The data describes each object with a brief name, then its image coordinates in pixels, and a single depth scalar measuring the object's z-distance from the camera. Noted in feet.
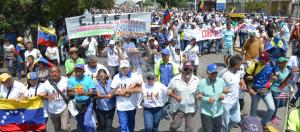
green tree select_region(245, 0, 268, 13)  188.55
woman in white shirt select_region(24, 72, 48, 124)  22.49
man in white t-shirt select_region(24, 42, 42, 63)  40.50
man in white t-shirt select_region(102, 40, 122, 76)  37.35
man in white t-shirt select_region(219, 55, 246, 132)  22.70
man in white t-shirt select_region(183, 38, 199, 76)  38.91
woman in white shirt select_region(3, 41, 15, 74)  48.39
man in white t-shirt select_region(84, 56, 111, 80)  26.13
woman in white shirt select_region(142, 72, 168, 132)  22.65
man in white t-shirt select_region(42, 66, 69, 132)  22.43
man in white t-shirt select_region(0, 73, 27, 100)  22.20
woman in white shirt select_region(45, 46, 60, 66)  42.34
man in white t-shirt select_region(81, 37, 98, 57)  45.21
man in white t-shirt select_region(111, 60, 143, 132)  22.54
